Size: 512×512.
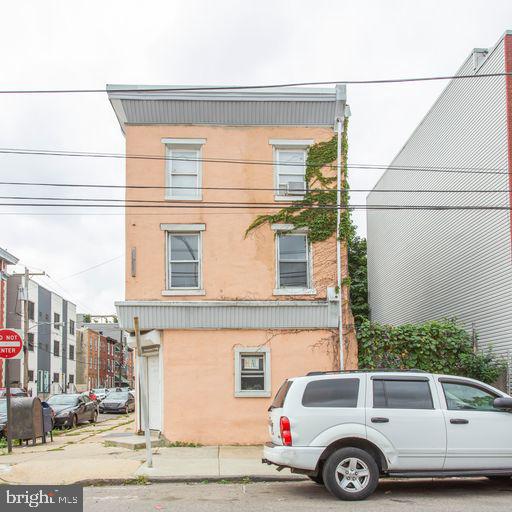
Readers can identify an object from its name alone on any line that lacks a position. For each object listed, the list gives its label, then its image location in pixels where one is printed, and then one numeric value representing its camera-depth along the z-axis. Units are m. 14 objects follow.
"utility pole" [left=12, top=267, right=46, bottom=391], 40.59
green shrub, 17.72
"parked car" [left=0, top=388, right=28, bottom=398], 34.44
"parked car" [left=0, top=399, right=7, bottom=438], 20.88
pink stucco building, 17.67
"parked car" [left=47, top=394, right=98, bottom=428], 26.75
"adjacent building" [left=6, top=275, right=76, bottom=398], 55.31
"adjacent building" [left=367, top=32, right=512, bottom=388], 17.31
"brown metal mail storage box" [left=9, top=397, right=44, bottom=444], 18.72
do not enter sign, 16.16
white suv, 10.19
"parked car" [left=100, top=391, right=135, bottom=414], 40.83
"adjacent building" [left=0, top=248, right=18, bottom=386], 52.47
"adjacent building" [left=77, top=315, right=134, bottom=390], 82.88
